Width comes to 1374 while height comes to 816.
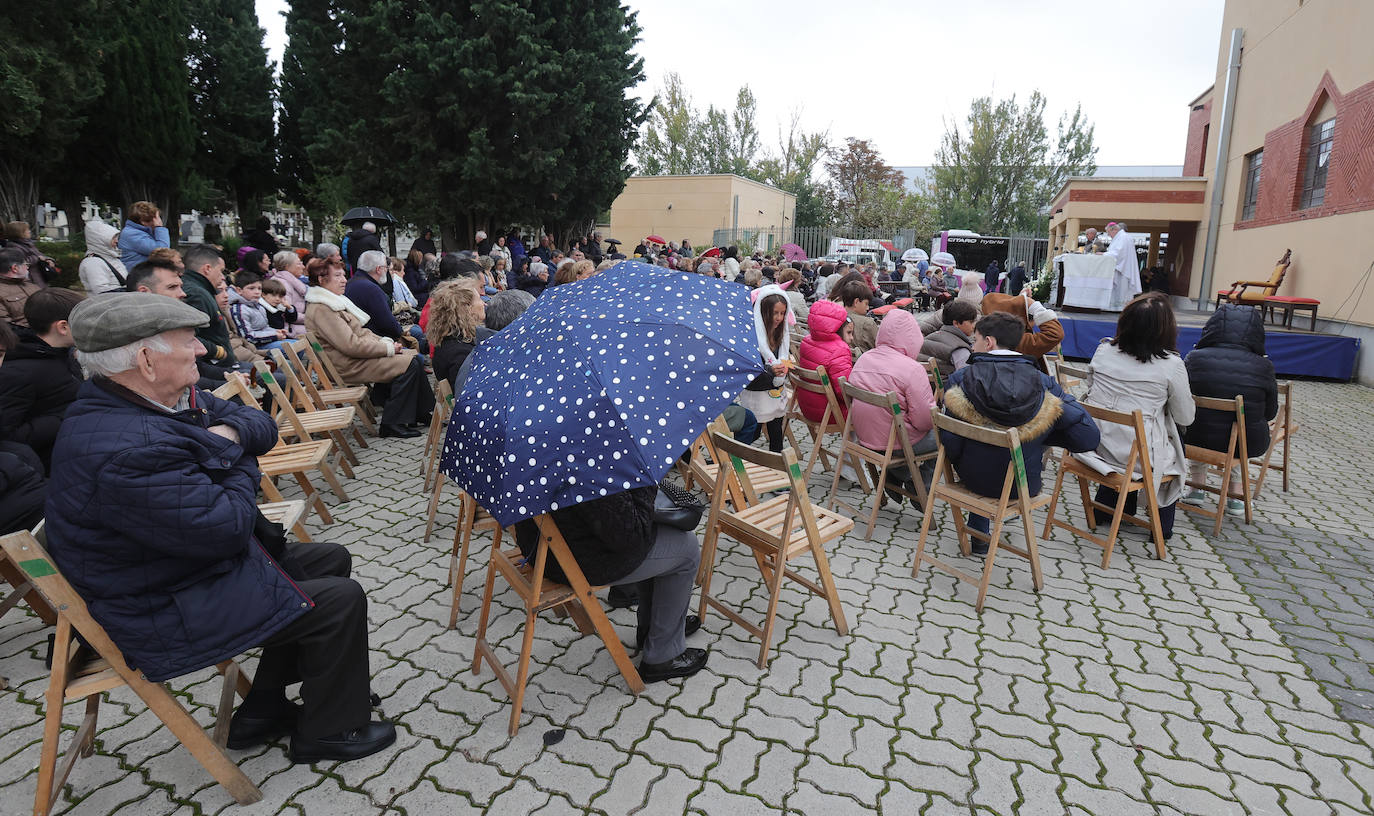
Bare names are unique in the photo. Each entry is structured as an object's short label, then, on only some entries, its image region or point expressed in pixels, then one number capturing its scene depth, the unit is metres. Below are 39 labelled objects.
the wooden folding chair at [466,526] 3.33
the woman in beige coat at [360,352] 6.20
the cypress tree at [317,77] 16.41
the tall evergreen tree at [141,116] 18.98
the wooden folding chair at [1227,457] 4.59
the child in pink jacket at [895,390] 4.49
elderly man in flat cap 1.88
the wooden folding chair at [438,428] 4.59
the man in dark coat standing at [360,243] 10.46
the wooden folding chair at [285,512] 3.23
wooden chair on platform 11.98
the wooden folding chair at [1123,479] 4.01
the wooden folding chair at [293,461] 4.06
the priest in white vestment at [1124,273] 12.70
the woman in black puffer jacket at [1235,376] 4.67
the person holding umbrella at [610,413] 2.14
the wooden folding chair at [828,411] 5.02
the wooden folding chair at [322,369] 6.12
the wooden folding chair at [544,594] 2.50
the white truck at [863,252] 23.47
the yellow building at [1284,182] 10.79
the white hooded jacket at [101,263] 6.16
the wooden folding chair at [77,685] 1.92
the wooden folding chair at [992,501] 3.50
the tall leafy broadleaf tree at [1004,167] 40.94
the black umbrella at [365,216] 13.41
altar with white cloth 12.67
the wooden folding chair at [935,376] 5.48
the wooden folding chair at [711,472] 3.81
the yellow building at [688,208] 32.50
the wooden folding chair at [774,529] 3.00
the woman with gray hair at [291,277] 7.93
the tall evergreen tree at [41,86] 14.14
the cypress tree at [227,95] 24.31
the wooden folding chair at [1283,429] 5.25
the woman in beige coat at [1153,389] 4.20
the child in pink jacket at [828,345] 5.52
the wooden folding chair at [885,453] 4.23
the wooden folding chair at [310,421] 4.63
